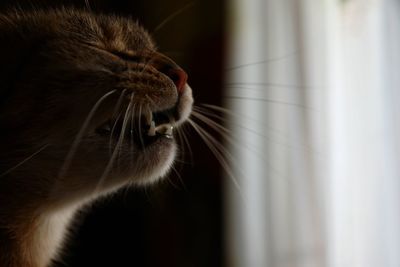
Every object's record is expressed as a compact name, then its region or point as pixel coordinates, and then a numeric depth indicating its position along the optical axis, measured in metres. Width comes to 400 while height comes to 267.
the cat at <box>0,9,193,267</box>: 0.27
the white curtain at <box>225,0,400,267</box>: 0.33
